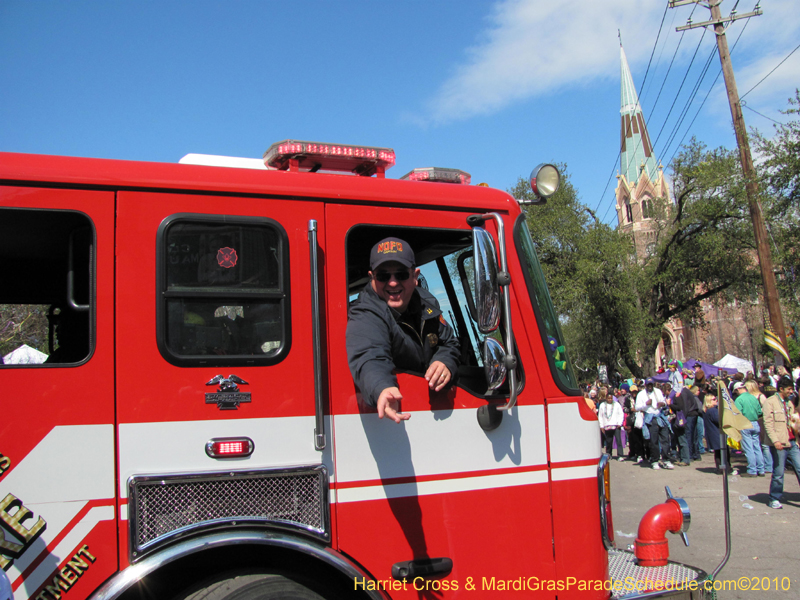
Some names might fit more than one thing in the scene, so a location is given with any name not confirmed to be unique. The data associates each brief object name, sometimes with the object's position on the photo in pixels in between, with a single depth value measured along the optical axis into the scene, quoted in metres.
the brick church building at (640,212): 62.56
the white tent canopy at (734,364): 36.81
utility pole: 15.43
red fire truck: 2.20
